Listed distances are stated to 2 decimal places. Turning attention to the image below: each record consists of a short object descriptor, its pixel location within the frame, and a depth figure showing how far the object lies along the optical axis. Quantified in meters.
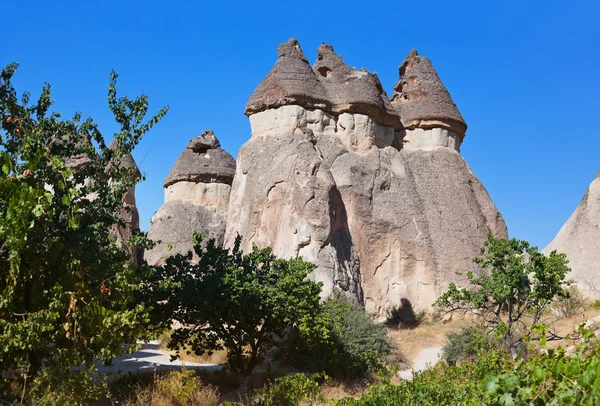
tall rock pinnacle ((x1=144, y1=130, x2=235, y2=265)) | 25.28
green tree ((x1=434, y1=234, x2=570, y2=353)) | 11.69
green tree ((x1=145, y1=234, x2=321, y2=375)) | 10.25
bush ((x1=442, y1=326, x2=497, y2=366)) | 14.45
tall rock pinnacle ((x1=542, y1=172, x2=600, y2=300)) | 21.77
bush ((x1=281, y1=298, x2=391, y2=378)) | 11.17
